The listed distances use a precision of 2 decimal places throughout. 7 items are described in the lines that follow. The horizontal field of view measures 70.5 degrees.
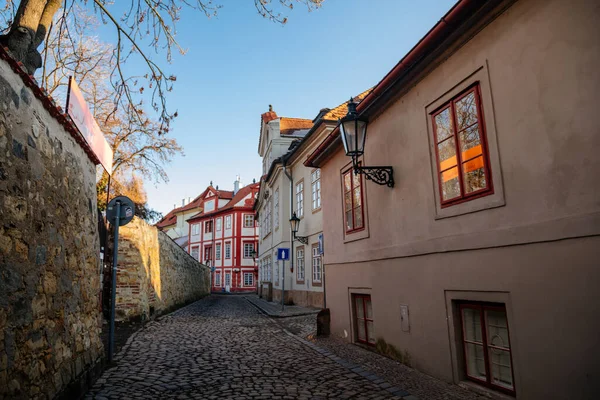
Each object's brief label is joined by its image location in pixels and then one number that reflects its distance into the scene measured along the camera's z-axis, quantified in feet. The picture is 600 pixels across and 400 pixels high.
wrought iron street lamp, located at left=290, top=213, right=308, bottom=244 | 58.13
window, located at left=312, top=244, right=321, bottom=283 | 55.57
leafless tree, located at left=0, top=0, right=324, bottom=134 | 18.97
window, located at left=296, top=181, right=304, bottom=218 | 65.10
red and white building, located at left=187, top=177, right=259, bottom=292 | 164.76
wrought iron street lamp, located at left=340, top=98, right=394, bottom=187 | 21.99
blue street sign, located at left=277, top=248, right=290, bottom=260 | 54.23
